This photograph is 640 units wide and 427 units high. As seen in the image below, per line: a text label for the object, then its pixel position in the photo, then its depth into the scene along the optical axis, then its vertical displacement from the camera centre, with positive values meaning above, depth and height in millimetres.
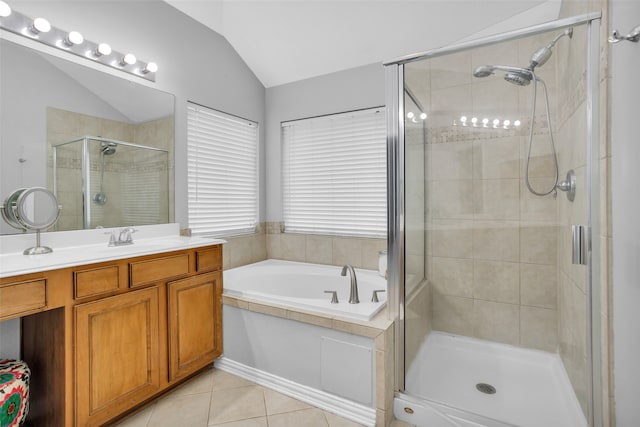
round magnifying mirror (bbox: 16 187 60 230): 1599 +27
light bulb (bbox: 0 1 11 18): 1601 +1059
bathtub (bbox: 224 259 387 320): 2520 -591
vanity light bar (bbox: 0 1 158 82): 1668 +1029
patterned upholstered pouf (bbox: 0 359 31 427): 1326 -791
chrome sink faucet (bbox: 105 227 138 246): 1942 -161
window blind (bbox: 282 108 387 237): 2791 +359
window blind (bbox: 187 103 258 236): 2627 +370
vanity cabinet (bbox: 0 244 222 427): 1400 -623
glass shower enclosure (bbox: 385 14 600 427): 1467 -109
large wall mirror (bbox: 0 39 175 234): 1638 +449
